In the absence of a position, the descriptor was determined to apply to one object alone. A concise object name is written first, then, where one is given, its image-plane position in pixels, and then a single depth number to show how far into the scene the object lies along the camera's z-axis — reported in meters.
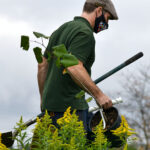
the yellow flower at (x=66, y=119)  2.67
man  3.49
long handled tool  4.14
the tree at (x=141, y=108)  25.97
